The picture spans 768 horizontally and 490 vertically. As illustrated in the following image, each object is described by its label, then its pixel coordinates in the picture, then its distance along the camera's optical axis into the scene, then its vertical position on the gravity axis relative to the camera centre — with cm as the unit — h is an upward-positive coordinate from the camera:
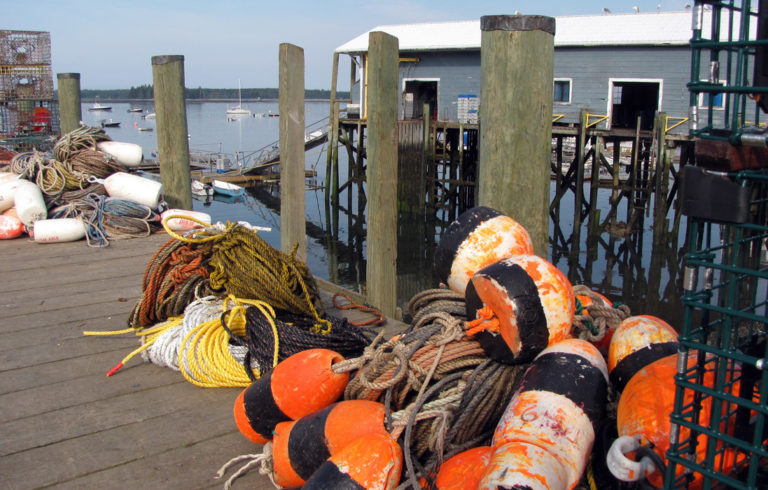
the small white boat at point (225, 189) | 3272 -203
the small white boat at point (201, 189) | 3203 -200
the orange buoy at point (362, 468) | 209 -109
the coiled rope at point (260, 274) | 387 -79
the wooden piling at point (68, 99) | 998 +80
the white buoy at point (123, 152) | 786 -3
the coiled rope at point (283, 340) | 342 -106
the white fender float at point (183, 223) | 673 -80
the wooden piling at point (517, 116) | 329 +20
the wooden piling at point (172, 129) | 746 +26
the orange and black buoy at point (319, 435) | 239 -111
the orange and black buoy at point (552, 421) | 196 -96
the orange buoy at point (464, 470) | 216 -114
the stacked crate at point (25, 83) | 1611 +173
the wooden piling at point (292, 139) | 539 +11
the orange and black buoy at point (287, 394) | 273 -108
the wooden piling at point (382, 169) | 453 -13
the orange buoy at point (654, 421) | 189 -89
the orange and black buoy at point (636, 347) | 259 -82
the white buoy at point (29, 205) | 682 -62
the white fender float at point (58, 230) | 653 -86
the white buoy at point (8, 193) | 698 -50
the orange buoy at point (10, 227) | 683 -86
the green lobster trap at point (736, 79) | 161 +21
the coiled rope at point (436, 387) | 244 -99
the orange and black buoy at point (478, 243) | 314 -46
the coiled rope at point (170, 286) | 421 -93
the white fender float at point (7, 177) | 741 -34
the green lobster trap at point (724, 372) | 159 -62
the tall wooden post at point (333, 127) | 2141 +86
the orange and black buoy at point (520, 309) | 260 -66
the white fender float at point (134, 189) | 729 -46
